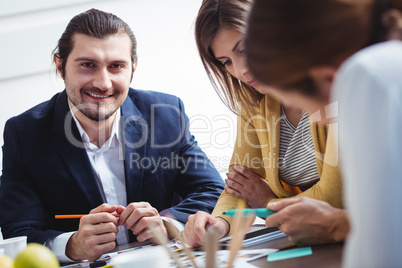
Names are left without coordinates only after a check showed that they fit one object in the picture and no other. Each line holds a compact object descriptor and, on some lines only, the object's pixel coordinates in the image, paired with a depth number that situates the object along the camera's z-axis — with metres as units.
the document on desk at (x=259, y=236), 1.19
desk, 0.90
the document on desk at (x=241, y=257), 1.00
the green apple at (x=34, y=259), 0.87
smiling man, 1.84
